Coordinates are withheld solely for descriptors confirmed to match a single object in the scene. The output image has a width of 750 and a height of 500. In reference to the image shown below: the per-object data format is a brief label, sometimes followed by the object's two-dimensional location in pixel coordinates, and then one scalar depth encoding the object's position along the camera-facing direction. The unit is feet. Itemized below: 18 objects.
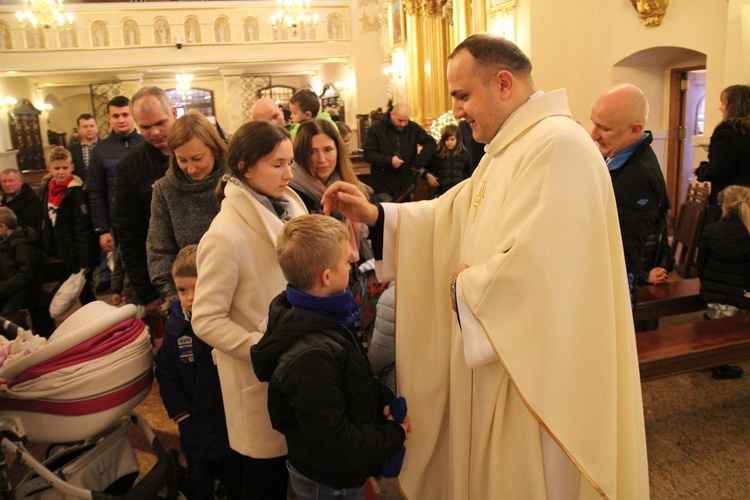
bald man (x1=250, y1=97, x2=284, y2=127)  12.12
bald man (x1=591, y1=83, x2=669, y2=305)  8.72
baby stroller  6.51
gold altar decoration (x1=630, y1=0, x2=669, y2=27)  21.16
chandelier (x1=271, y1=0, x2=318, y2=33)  42.80
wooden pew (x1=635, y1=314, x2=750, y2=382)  9.02
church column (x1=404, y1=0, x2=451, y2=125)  39.68
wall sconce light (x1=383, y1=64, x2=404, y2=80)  44.42
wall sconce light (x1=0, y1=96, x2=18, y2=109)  51.83
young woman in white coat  6.23
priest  5.16
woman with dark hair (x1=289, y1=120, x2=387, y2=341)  8.82
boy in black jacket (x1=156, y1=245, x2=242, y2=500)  7.32
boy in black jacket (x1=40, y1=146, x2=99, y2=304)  12.61
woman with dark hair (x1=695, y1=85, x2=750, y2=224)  13.93
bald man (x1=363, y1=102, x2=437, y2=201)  18.57
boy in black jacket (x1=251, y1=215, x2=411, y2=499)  5.02
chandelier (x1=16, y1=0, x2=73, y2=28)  38.40
